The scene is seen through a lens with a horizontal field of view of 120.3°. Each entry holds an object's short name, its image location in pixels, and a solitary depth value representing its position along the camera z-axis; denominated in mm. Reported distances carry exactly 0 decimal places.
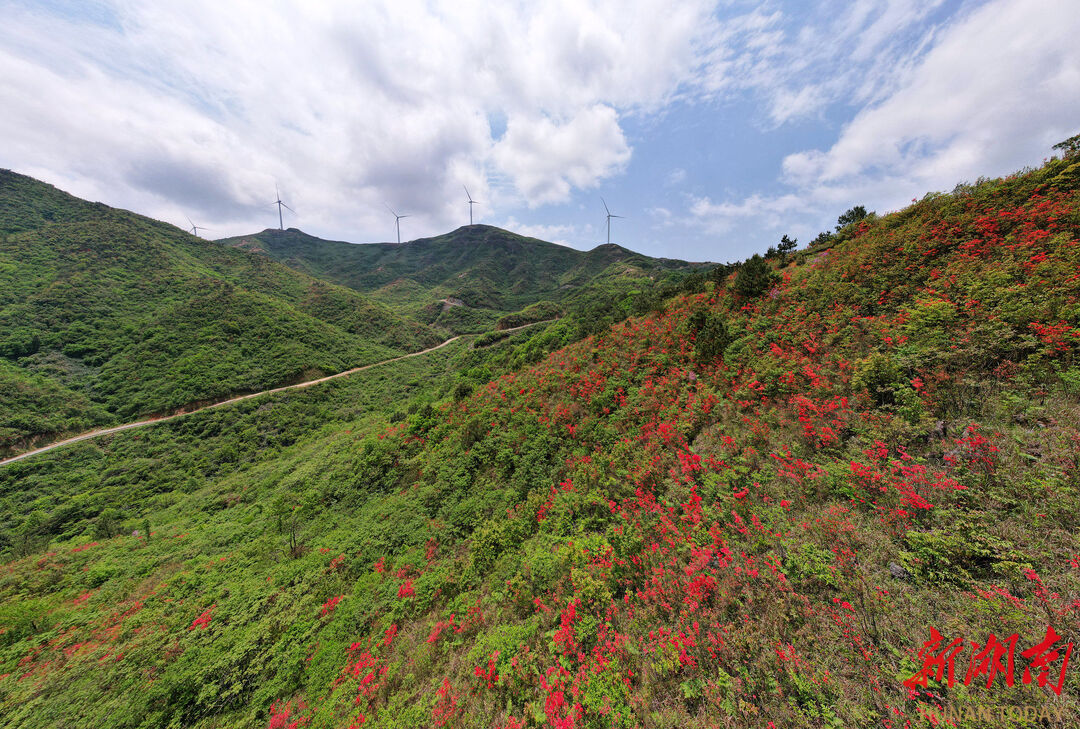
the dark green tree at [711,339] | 12750
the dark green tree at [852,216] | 20938
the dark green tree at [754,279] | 15047
